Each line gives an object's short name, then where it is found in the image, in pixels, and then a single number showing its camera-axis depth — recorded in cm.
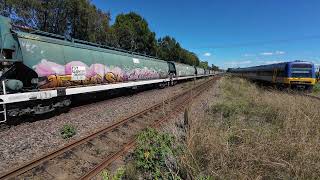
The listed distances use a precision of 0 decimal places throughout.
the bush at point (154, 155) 268
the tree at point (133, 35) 2375
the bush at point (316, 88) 1533
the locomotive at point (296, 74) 1189
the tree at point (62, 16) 1442
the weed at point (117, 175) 217
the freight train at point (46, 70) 462
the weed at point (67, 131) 402
